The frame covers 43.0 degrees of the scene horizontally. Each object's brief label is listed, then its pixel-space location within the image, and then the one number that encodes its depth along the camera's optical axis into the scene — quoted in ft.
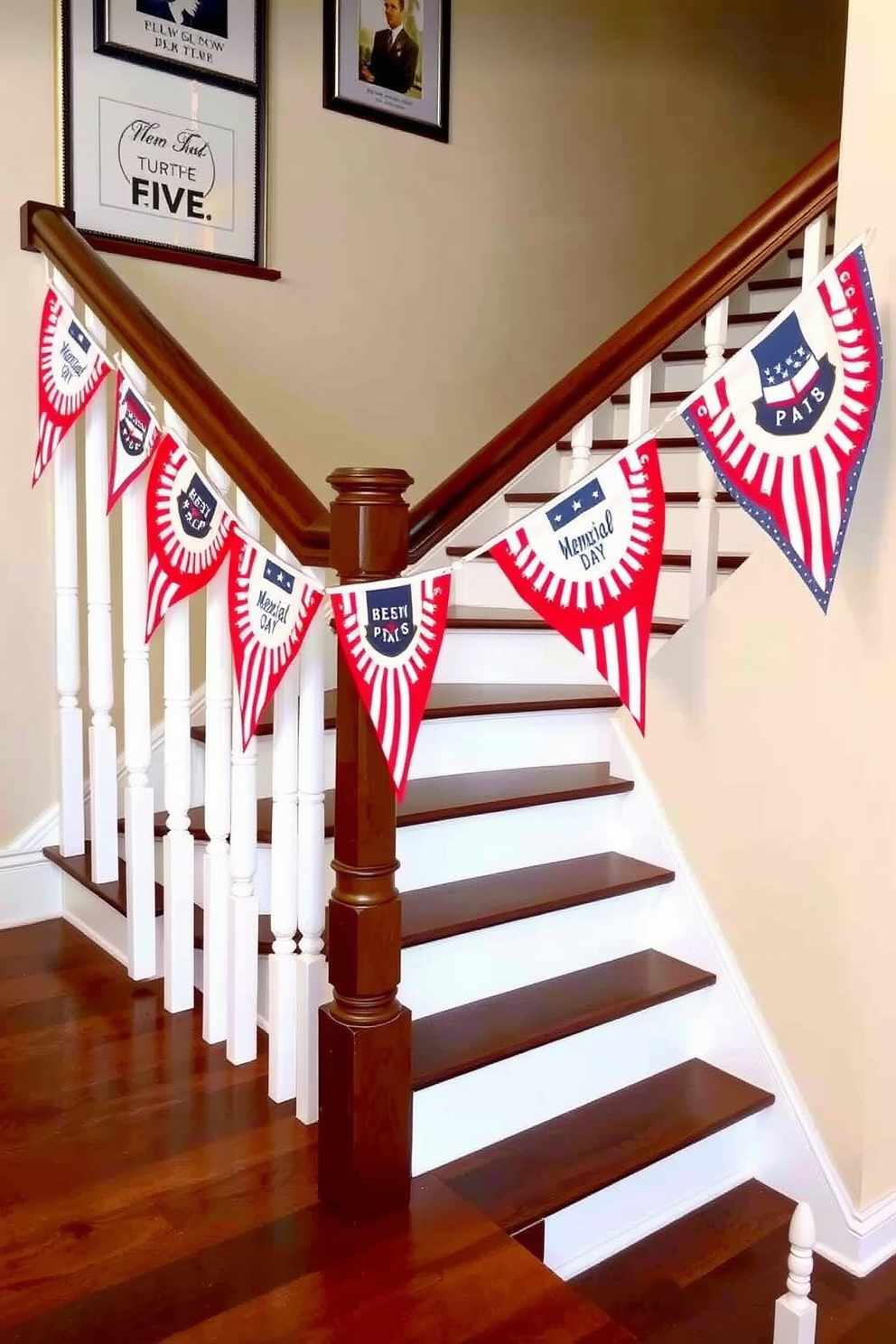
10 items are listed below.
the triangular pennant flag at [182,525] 5.91
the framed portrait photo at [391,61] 9.18
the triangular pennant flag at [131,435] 6.59
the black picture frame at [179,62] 7.92
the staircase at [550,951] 6.07
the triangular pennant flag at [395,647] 4.99
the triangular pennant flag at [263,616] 5.36
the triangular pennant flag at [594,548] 5.18
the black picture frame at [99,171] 7.84
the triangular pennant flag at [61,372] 7.20
